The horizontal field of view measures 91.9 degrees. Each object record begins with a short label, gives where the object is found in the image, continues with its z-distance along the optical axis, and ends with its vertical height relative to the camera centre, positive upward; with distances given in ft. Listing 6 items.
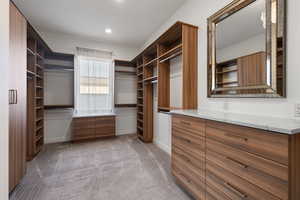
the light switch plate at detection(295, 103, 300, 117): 3.89 -0.27
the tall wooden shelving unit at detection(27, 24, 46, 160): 9.17 +0.34
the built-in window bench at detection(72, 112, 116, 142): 12.51 -2.35
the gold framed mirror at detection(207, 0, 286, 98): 4.28 +1.77
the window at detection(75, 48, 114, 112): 13.41 +1.81
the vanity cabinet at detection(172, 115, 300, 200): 2.93 -1.62
